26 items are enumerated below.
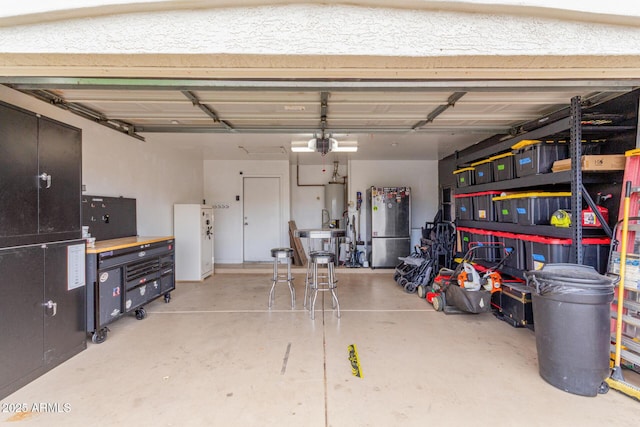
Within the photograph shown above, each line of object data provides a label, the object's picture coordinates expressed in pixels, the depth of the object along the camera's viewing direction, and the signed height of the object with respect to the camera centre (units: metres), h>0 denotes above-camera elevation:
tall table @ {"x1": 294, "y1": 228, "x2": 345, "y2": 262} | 3.50 -0.24
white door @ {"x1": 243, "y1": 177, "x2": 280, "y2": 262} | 7.62 -0.03
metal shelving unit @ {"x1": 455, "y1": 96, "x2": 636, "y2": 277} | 2.56 +0.33
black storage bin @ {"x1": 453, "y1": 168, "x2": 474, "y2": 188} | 4.48 +0.55
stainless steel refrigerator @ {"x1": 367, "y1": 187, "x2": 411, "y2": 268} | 6.60 -0.22
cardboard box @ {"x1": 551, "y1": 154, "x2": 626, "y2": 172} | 2.55 +0.42
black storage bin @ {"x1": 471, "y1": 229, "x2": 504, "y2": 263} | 3.85 -0.43
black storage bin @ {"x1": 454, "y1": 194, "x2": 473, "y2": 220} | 4.51 +0.10
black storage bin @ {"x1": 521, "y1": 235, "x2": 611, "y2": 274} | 2.69 -0.38
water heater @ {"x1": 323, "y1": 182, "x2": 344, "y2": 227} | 7.75 +0.35
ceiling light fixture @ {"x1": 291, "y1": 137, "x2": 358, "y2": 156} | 4.09 +0.99
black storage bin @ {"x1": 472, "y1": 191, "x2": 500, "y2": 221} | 3.95 +0.09
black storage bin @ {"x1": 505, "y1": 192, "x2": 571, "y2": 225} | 3.06 +0.07
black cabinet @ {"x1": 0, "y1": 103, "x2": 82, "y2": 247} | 2.13 +0.29
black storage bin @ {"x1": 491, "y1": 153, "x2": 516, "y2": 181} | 3.51 +0.56
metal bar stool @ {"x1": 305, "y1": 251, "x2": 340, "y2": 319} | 3.67 -0.60
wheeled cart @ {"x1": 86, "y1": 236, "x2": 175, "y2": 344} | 2.90 -0.70
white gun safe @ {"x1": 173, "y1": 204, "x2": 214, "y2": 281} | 5.53 -0.47
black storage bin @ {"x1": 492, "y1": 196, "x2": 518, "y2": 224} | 3.44 +0.04
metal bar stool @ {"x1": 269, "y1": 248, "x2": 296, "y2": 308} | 3.92 -0.55
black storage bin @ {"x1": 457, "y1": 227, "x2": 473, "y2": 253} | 4.52 -0.39
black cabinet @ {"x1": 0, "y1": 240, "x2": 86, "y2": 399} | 2.12 -0.74
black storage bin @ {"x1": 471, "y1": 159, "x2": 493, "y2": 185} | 3.99 +0.56
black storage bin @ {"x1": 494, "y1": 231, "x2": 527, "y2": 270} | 3.35 -0.42
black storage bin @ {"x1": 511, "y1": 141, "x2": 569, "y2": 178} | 3.01 +0.58
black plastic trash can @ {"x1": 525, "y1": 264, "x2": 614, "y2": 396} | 2.05 -0.81
